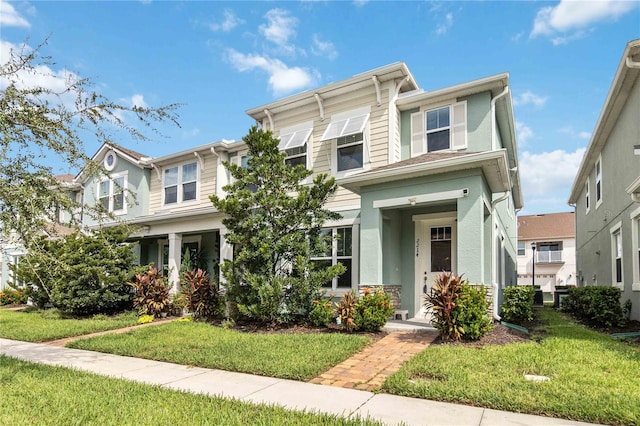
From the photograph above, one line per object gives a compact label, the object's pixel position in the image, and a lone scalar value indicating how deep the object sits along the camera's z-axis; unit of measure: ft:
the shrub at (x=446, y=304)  24.68
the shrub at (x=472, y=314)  24.39
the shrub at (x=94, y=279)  42.32
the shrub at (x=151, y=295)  41.57
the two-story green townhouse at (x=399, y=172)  29.96
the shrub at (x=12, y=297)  61.46
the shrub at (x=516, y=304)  32.32
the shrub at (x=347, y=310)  28.83
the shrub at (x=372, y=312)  28.40
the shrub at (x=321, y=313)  30.42
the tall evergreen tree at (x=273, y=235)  31.76
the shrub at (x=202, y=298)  37.93
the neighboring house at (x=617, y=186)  30.71
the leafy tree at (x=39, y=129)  18.90
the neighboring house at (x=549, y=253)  115.44
